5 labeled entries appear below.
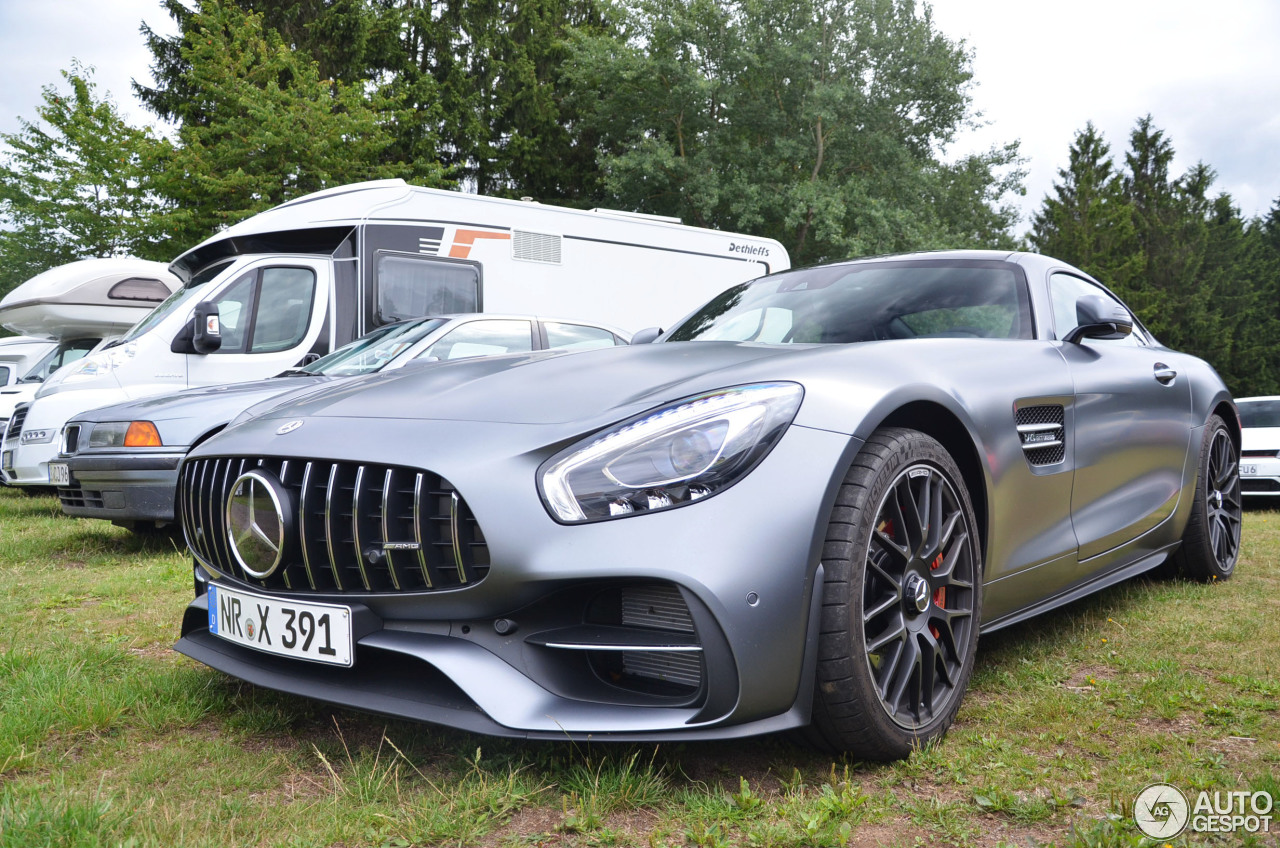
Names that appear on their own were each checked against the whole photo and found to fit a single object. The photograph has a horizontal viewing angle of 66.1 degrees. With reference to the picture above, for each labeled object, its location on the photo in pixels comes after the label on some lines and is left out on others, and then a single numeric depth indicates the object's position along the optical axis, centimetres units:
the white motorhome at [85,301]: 963
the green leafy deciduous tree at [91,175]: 1574
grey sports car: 193
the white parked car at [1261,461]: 998
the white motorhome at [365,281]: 702
